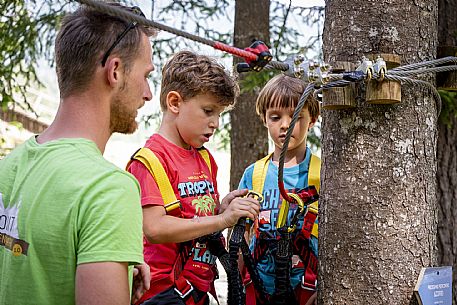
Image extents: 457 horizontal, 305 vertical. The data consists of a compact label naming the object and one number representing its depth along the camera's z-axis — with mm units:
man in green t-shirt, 1609
